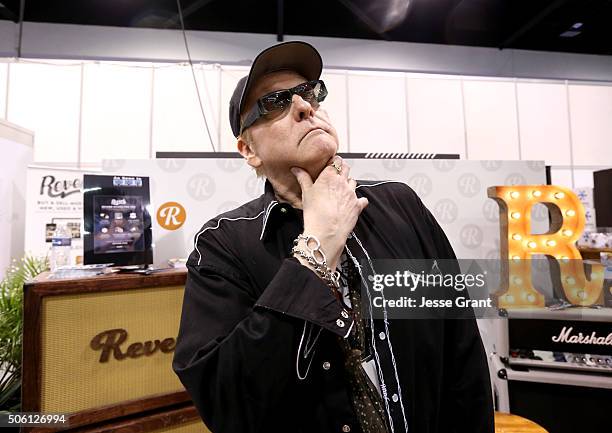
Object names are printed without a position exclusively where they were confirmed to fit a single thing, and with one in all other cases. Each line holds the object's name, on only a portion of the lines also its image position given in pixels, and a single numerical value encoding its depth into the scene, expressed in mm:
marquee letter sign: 1898
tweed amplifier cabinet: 1279
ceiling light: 4081
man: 700
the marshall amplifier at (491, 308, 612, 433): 1729
